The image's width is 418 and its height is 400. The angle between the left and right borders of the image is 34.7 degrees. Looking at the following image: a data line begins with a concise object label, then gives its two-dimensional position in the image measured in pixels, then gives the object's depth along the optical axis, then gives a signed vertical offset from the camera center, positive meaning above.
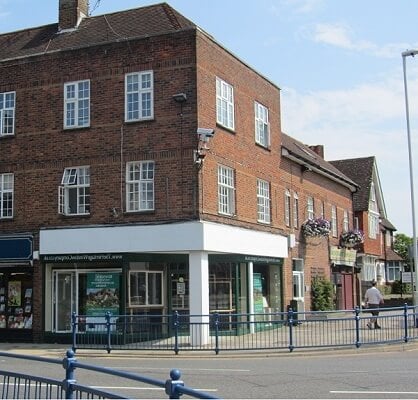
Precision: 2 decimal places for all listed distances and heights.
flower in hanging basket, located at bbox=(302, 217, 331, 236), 31.77 +2.97
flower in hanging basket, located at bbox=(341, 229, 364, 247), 37.69 +2.94
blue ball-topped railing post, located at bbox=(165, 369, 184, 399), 5.07 -0.69
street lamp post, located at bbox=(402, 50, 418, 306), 25.00 +4.40
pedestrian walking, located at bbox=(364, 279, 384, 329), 24.89 -0.32
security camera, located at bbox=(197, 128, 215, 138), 21.03 +5.00
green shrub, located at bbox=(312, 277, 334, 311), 32.28 -0.20
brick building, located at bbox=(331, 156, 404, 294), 44.28 +5.60
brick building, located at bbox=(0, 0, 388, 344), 21.50 +4.00
